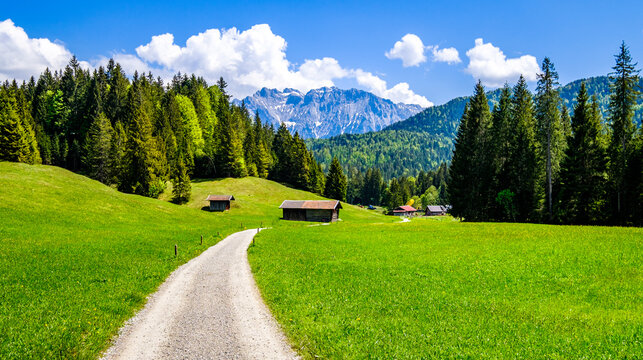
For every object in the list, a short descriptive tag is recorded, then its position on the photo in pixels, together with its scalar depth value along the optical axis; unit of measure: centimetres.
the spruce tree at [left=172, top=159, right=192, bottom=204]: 7256
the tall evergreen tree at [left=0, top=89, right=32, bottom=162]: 6300
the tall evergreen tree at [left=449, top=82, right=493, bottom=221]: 5162
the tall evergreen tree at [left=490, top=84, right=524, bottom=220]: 4944
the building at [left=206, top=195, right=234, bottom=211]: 7362
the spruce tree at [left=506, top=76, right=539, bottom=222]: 4659
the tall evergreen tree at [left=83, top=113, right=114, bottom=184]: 7262
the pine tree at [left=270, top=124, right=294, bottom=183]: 11256
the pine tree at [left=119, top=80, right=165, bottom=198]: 6750
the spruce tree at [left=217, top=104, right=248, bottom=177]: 9612
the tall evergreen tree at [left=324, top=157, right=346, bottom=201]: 11156
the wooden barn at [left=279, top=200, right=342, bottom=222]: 7325
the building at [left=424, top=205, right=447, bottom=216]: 15288
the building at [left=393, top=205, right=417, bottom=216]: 14932
